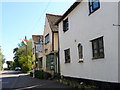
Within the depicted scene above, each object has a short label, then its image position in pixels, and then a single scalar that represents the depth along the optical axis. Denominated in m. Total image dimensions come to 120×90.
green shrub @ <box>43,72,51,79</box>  17.85
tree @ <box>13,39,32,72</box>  38.28
